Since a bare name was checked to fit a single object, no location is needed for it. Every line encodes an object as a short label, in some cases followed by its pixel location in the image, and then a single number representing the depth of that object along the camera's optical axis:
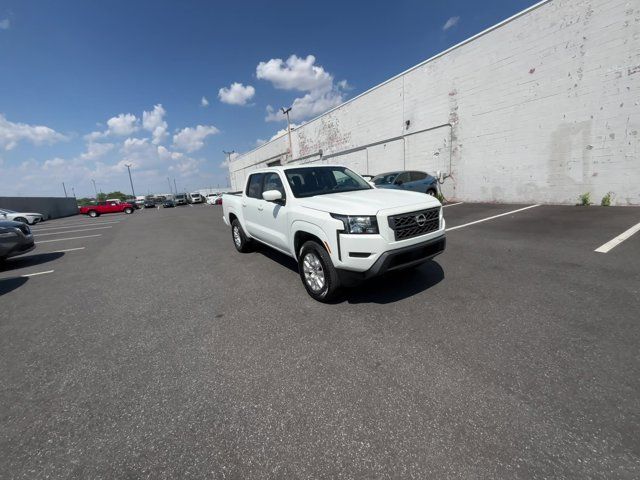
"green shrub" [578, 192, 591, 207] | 9.23
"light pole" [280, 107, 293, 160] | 28.05
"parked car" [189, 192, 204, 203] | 46.74
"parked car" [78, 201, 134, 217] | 29.26
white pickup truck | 3.20
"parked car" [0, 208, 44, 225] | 18.86
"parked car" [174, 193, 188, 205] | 42.31
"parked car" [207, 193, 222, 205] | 36.85
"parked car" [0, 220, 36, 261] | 6.49
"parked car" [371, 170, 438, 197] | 11.49
